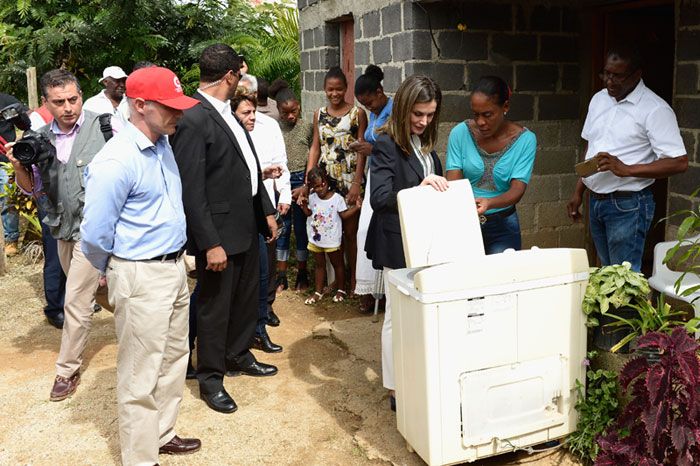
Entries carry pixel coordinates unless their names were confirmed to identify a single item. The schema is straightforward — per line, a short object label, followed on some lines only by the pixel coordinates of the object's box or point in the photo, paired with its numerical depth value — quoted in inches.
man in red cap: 130.3
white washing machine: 127.7
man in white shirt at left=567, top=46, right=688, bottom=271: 169.3
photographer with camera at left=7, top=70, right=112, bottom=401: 181.2
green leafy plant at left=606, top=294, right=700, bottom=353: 133.1
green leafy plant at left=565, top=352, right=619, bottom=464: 137.0
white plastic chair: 134.0
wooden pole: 373.4
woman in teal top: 164.9
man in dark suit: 160.2
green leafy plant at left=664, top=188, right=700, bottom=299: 126.2
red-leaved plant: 117.7
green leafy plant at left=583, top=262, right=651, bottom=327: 134.0
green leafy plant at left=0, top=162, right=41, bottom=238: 331.0
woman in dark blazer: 153.0
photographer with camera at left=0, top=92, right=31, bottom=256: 335.6
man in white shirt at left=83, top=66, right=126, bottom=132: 233.5
